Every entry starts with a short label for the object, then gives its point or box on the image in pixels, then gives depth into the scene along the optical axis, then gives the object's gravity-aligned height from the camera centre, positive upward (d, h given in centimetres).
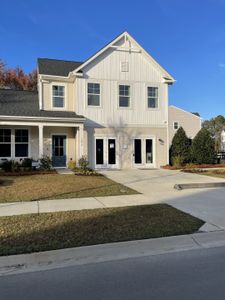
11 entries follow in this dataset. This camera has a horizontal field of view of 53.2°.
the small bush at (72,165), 1465 -97
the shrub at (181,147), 1644 +21
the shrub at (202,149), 1660 +6
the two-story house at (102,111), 1479 +267
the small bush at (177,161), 1603 -80
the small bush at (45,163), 1334 -76
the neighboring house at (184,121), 2868 +377
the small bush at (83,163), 1322 -77
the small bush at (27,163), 1348 -76
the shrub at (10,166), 1253 -88
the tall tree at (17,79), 2736 +879
